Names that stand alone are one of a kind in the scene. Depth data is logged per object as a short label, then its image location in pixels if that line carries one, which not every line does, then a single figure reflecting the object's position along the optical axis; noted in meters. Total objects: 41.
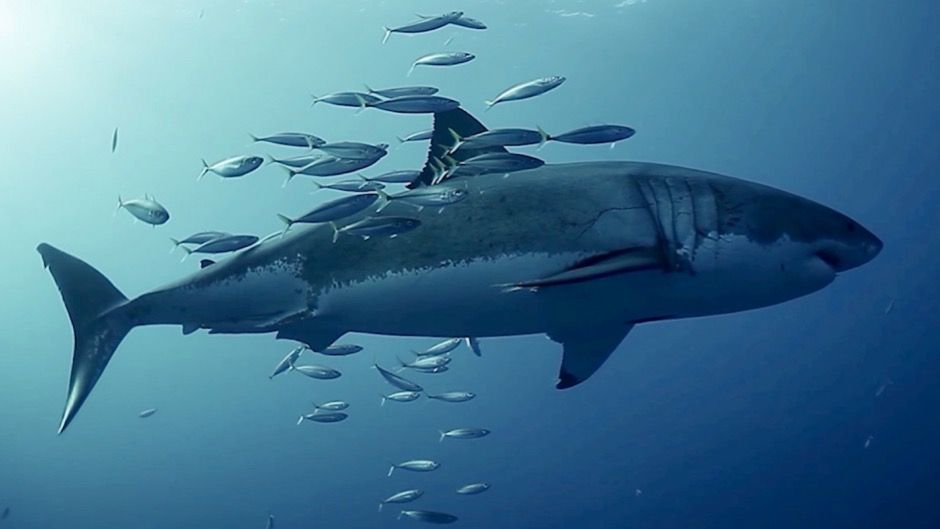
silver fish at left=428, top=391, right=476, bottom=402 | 10.31
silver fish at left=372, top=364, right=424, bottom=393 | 8.57
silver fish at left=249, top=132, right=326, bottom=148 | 6.75
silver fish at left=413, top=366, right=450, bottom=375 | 9.27
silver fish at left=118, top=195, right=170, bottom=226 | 7.49
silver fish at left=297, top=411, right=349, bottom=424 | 9.84
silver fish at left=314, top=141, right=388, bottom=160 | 5.82
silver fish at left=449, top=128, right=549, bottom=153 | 4.84
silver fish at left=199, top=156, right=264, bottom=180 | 6.82
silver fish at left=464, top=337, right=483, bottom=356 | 8.18
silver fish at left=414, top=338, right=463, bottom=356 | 8.89
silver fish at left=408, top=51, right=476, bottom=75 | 6.96
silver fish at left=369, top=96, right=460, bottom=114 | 5.21
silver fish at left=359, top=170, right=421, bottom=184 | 6.73
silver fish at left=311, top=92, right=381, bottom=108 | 6.06
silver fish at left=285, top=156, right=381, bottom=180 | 5.83
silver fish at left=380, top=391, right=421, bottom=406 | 9.80
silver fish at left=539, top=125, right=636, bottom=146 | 5.84
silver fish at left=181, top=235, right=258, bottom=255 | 6.94
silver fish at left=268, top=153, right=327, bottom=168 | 6.12
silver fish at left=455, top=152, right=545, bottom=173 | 4.56
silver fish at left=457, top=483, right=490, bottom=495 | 11.04
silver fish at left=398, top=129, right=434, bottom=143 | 6.92
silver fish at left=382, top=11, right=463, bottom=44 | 6.64
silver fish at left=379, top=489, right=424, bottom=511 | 10.32
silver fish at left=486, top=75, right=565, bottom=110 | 6.46
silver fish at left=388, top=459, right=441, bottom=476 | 9.57
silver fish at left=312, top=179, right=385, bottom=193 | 5.88
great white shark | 3.24
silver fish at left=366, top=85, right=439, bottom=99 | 5.70
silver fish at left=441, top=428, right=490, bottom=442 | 10.29
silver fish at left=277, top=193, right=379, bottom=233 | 4.53
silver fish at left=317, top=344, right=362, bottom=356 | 7.89
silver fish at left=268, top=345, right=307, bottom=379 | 8.76
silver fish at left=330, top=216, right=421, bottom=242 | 3.69
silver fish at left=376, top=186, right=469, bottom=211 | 3.81
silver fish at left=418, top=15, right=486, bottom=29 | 6.85
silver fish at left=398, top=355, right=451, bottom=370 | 9.05
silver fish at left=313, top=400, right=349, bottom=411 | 10.12
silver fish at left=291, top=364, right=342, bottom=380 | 9.66
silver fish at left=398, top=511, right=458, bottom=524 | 9.54
